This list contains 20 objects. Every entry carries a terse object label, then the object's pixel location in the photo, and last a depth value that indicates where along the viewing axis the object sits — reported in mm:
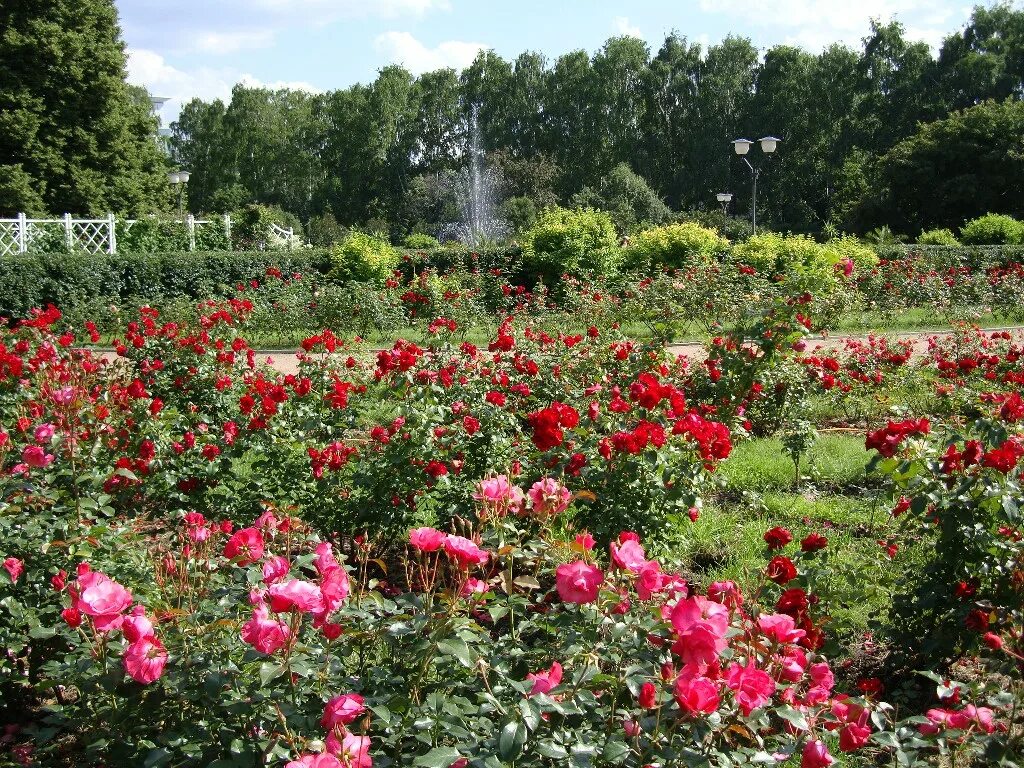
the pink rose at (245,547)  2006
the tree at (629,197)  36156
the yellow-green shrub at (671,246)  13750
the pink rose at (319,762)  1328
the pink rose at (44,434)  3012
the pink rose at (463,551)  1616
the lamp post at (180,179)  24438
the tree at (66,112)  22953
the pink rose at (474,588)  1656
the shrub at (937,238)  19797
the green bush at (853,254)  12968
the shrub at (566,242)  13273
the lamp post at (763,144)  21234
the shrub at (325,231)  34625
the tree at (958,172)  27828
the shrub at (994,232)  18641
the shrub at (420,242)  23297
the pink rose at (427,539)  1632
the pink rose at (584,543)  1854
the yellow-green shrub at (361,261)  13758
